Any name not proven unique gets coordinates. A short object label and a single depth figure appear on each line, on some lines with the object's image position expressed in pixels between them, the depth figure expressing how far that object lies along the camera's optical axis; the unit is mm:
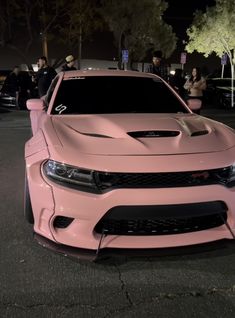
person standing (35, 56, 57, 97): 7292
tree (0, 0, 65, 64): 20872
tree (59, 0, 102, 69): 20841
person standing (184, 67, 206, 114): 7674
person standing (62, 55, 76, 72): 6844
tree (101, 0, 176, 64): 23685
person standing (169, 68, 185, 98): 7065
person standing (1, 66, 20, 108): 11111
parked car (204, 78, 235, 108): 13059
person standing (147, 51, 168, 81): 5762
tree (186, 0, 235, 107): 18764
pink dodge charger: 2288
